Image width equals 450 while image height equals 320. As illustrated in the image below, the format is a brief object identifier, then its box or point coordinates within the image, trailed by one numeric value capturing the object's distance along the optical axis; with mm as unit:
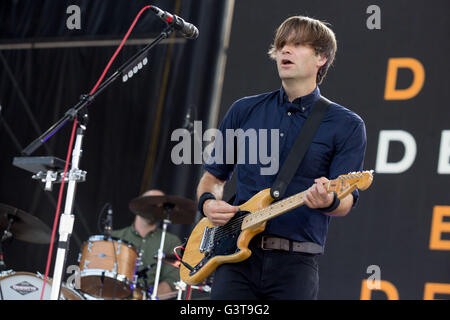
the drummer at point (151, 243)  5923
